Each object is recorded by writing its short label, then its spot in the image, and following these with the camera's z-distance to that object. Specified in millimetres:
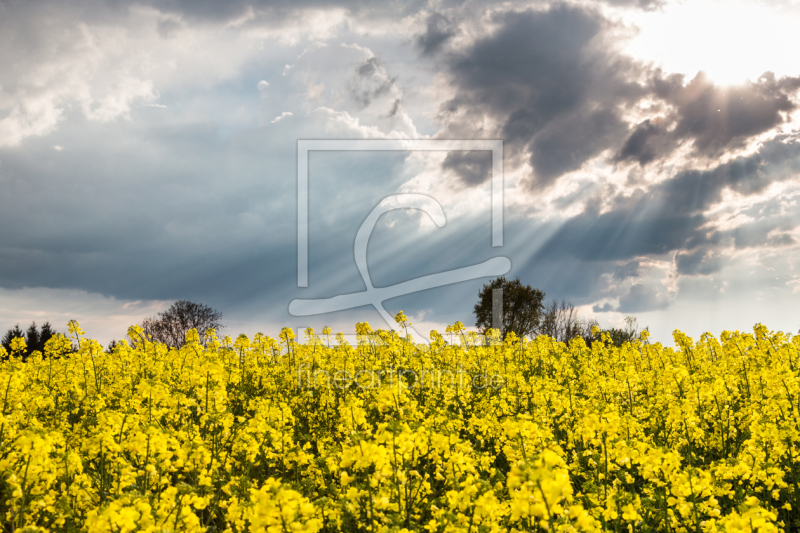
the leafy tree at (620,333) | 46616
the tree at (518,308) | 46562
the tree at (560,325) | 50219
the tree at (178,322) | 49875
